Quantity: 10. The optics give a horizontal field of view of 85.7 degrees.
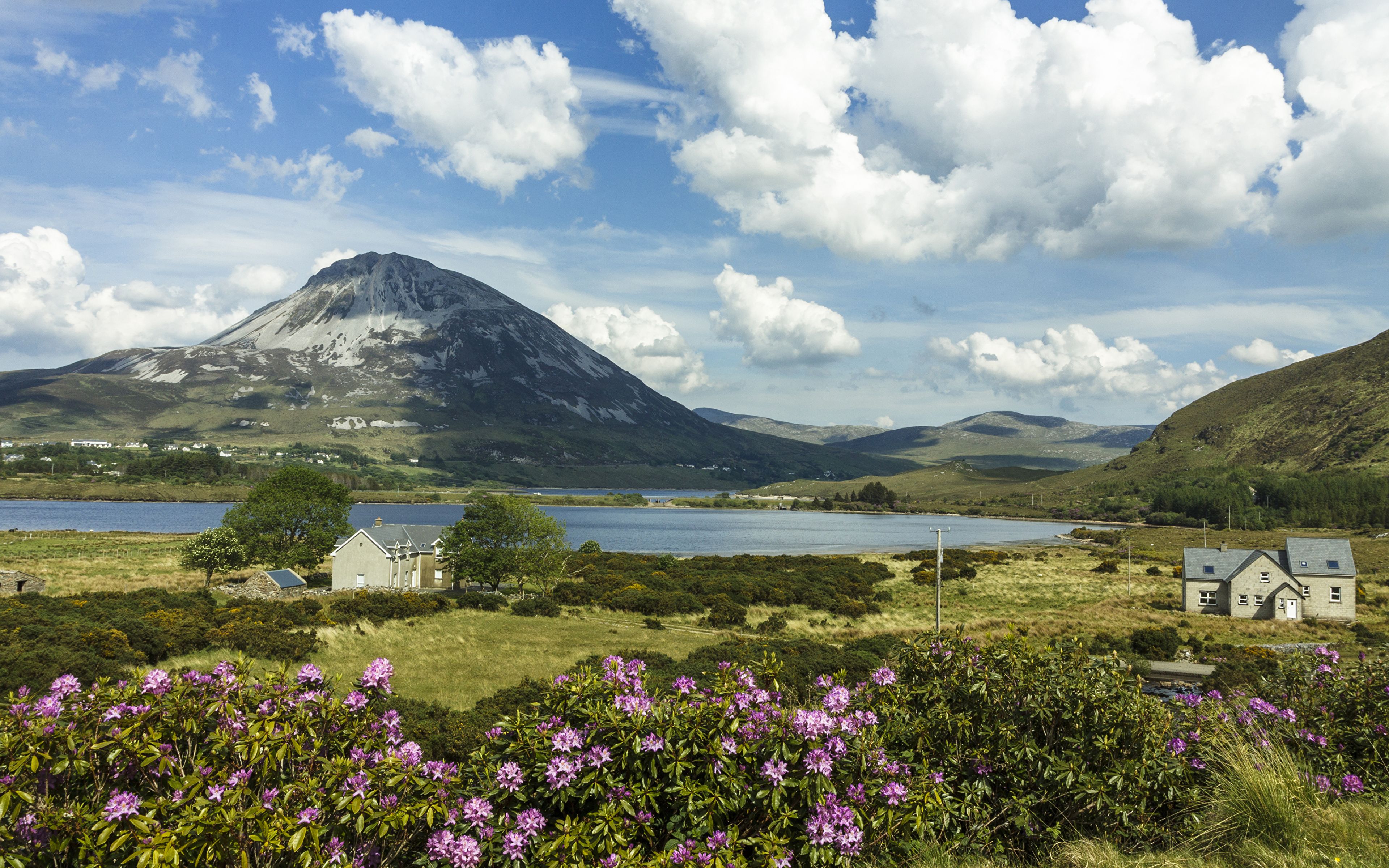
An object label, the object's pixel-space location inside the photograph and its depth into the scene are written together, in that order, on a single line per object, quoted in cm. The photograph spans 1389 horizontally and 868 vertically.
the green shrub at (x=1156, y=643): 4188
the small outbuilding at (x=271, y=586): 5634
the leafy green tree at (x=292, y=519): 6600
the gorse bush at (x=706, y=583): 5822
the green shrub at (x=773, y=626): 4953
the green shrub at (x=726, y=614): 5250
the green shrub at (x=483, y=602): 5406
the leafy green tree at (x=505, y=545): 6128
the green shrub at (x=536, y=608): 5278
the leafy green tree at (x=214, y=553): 6066
